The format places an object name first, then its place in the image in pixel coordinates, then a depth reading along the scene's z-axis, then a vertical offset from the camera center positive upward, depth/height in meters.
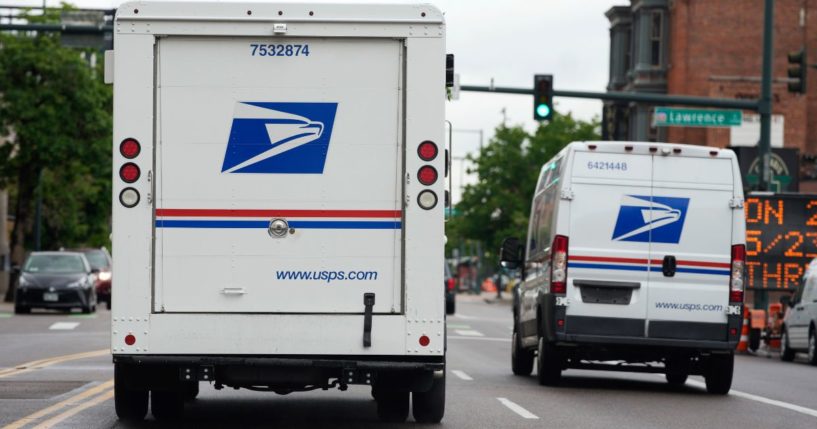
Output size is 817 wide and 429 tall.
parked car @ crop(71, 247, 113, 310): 47.78 -2.89
